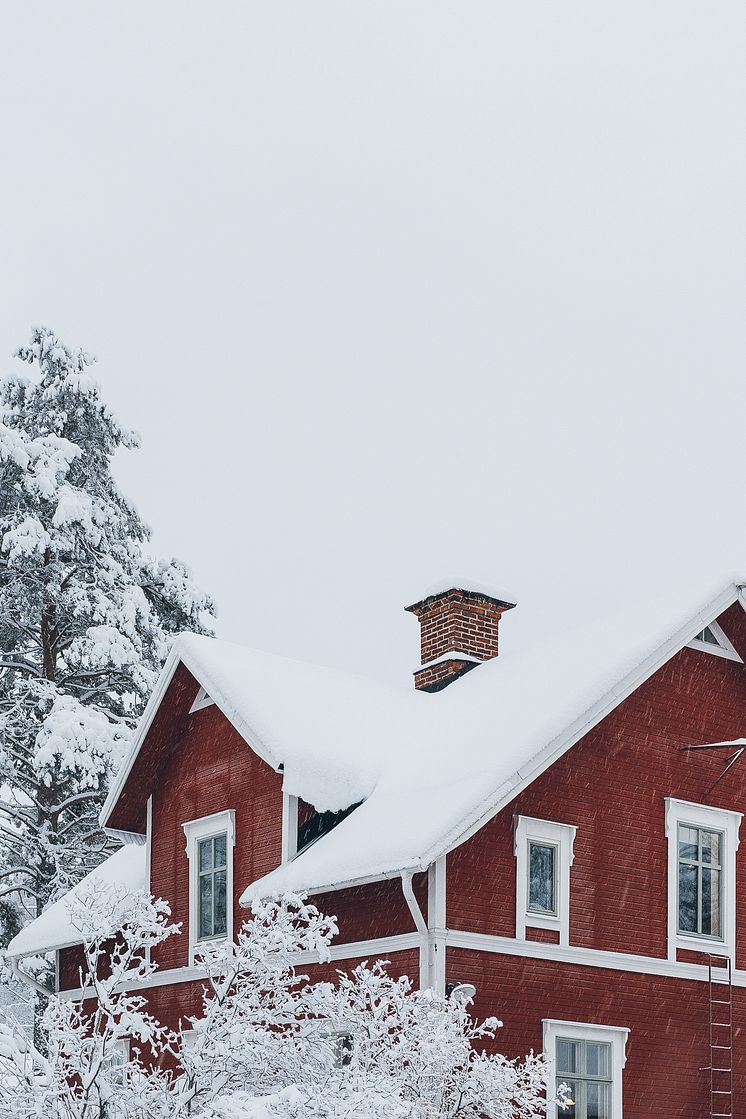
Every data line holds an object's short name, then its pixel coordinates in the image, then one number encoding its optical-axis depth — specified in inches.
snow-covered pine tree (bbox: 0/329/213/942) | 1047.0
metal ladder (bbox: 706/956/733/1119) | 674.8
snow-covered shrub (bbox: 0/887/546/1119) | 395.5
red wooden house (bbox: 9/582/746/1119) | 613.9
